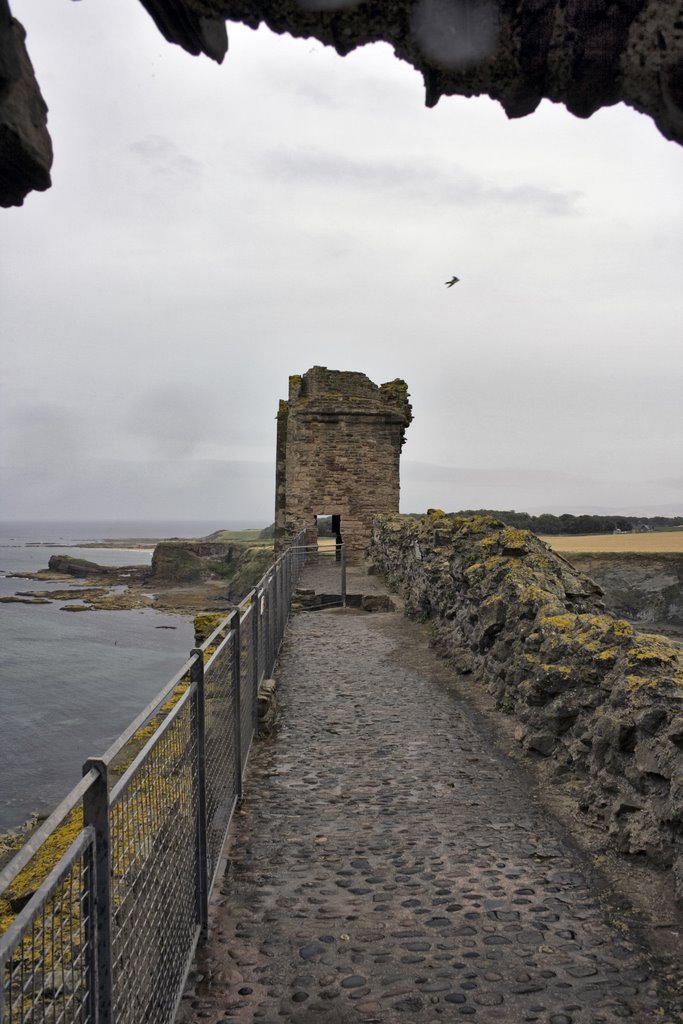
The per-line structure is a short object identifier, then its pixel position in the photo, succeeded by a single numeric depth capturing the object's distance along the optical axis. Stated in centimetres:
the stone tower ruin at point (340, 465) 2586
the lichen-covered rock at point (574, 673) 484
